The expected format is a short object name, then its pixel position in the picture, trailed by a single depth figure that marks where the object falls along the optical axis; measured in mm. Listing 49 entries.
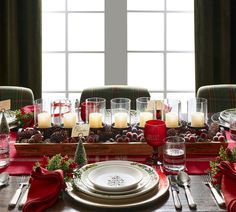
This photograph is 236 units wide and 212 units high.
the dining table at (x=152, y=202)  1419
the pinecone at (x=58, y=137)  1979
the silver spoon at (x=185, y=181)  1515
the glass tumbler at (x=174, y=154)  1682
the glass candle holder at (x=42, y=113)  2096
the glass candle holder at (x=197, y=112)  2094
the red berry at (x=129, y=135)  1989
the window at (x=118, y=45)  3545
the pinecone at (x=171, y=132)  2002
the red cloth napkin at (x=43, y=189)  1407
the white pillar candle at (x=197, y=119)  2092
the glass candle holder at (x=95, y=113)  2100
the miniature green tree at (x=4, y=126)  2094
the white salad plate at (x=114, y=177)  1472
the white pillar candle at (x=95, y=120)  2098
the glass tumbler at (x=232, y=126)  2039
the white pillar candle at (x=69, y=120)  2088
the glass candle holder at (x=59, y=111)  2166
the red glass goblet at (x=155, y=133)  1760
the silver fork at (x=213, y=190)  1442
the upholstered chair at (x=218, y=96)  2832
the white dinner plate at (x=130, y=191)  1432
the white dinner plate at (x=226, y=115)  2283
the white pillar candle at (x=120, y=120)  2087
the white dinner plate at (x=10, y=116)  2321
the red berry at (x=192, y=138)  1964
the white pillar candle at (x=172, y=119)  2064
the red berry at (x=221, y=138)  1967
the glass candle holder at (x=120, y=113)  2090
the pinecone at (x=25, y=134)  2025
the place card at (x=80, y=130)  1876
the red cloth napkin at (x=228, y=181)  1431
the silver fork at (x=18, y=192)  1436
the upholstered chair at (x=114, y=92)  2871
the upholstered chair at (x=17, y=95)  2844
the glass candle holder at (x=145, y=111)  2088
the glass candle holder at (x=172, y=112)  2066
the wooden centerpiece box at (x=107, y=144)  1938
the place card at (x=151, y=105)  2107
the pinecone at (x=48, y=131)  2074
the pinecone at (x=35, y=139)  1969
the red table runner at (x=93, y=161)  1757
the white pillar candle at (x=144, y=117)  2084
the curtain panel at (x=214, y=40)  3334
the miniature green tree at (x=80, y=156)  1713
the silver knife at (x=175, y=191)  1430
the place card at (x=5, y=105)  2184
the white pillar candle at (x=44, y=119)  2094
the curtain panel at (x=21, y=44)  3332
